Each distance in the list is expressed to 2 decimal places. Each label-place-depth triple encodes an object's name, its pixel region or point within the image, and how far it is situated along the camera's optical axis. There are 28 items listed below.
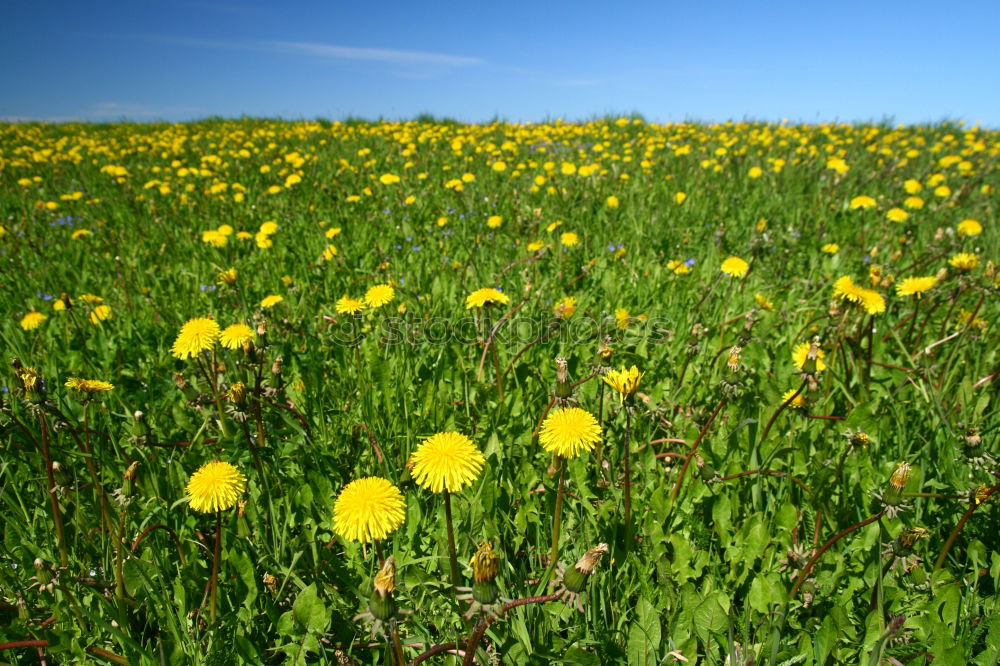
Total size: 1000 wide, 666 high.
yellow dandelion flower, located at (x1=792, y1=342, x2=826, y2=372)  0.70
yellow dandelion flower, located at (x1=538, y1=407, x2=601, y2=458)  0.55
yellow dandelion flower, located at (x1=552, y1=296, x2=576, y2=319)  0.87
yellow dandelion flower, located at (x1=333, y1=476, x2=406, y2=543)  0.50
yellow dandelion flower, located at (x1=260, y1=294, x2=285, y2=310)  0.88
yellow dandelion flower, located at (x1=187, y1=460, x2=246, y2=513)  0.52
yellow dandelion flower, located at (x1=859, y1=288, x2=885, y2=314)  0.74
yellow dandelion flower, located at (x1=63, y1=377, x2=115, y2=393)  0.63
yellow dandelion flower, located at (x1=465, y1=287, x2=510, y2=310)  0.76
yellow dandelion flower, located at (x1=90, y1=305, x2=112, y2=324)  0.93
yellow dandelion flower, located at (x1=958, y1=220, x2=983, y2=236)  1.13
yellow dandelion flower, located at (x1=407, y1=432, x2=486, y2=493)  0.52
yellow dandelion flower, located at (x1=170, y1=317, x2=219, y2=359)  0.68
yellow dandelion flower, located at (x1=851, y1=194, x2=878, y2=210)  1.25
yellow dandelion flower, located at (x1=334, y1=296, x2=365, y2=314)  0.84
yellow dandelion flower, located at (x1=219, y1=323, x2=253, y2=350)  0.71
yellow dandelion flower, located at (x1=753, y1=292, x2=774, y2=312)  0.94
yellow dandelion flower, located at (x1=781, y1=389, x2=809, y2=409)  0.70
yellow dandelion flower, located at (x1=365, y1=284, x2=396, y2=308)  0.83
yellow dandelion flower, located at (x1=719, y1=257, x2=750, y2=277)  0.95
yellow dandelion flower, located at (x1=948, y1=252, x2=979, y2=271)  0.80
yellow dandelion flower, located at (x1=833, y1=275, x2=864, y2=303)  0.74
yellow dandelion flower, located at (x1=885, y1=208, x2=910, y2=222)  1.26
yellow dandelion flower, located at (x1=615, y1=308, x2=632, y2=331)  0.87
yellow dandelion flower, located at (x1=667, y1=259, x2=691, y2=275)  1.08
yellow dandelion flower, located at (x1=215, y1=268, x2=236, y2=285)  0.84
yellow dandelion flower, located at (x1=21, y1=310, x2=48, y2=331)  0.85
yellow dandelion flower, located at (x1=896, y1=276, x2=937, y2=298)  0.81
